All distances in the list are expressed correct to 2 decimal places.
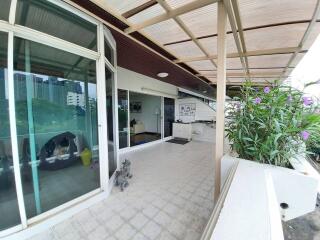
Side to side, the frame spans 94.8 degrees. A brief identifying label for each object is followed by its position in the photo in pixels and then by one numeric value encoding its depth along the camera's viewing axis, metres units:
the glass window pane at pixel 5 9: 1.45
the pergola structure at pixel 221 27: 1.70
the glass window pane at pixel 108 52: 2.37
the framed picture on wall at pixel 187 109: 7.22
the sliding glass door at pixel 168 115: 6.74
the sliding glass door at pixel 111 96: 2.48
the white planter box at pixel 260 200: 0.66
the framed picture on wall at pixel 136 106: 8.23
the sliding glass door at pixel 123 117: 4.66
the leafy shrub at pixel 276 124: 1.39
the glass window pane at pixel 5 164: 1.47
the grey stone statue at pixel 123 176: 2.58
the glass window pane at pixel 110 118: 2.65
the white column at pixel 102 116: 2.19
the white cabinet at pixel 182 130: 6.47
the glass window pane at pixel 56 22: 1.60
